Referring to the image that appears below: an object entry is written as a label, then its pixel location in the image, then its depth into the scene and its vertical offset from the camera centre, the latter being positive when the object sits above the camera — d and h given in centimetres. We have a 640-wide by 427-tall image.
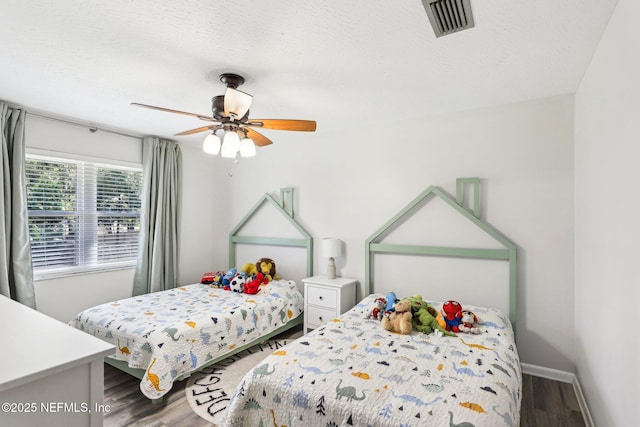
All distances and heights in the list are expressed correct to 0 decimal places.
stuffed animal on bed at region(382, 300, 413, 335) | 236 -75
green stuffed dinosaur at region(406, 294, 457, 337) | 238 -74
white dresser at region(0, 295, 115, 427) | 95 -50
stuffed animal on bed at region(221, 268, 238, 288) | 387 -70
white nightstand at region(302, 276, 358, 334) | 338 -85
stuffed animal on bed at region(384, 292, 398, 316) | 266 -71
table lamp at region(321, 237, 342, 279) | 359 -35
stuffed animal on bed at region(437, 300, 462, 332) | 242 -73
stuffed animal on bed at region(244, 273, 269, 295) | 358 -74
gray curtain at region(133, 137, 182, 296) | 401 -3
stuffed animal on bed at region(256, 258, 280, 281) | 400 -61
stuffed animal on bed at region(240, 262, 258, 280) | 403 -64
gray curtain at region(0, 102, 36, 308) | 290 +8
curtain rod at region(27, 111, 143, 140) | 320 +100
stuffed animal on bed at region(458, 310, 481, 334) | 234 -77
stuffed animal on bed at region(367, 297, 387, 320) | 268 -76
